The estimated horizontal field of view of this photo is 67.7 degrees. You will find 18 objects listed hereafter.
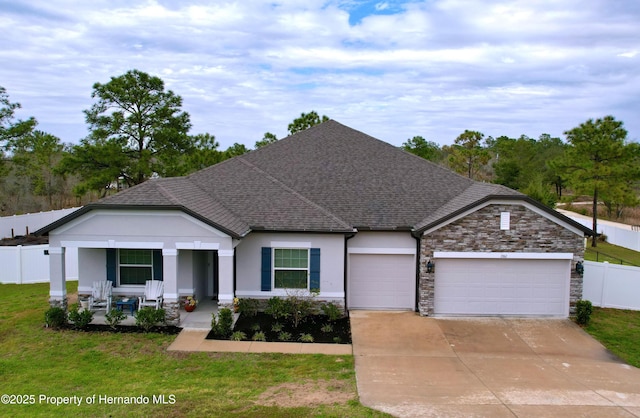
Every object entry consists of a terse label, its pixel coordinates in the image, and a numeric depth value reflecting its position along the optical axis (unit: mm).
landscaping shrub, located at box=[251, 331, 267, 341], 12969
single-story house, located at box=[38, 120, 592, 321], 13773
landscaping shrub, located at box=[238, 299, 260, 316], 15344
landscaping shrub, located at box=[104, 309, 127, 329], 13320
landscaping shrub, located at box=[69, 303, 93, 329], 13305
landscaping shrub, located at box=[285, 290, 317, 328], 14657
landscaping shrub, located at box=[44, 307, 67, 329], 13414
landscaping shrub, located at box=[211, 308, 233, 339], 13164
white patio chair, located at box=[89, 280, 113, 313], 14625
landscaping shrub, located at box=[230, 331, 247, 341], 12921
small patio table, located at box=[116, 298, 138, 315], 14505
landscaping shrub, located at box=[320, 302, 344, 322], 14984
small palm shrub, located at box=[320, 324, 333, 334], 13812
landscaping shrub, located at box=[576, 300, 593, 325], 14641
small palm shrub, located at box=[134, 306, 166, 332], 13188
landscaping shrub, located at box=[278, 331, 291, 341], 13070
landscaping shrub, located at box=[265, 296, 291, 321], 14805
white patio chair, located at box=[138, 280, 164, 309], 14273
